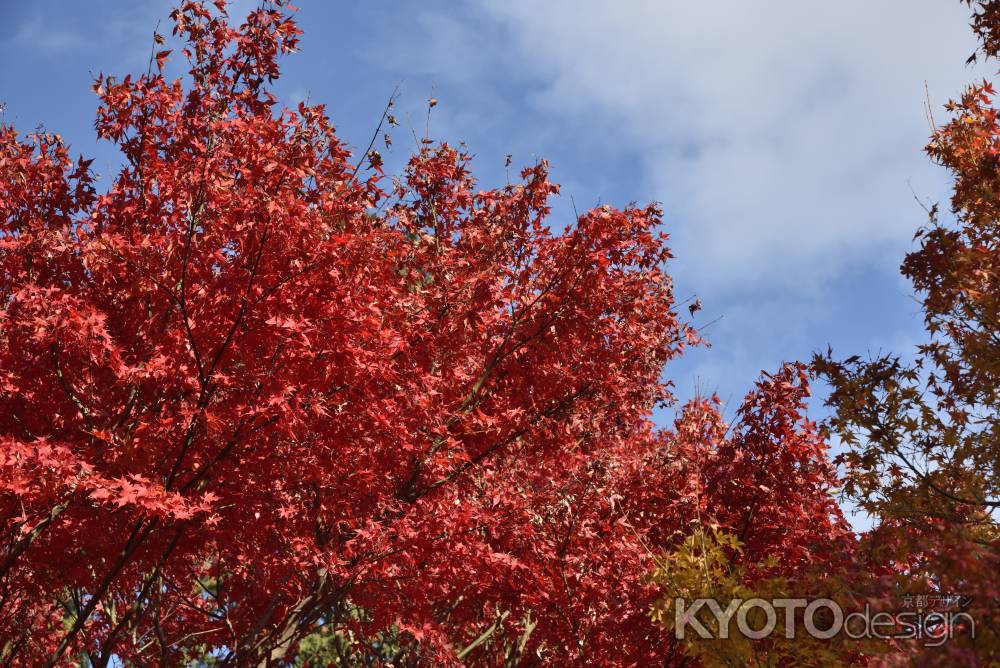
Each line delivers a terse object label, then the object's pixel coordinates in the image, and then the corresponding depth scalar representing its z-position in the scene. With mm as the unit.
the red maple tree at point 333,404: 6988
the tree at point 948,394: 7492
